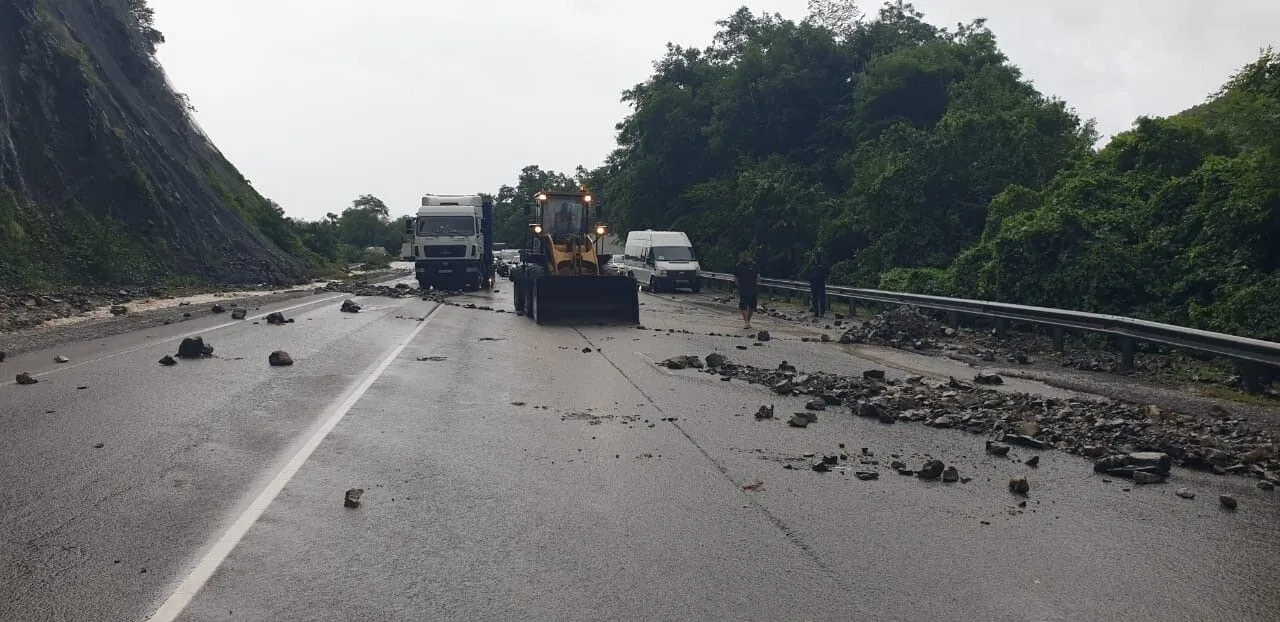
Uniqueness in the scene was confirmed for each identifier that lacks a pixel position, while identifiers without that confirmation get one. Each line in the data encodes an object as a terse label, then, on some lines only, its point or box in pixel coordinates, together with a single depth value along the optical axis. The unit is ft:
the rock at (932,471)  24.56
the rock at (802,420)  31.60
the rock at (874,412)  32.91
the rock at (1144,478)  24.30
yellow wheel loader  75.51
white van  128.06
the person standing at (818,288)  86.69
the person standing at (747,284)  76.79
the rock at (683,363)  47.50
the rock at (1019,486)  23.00
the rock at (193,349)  47.34
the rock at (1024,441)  28.71
